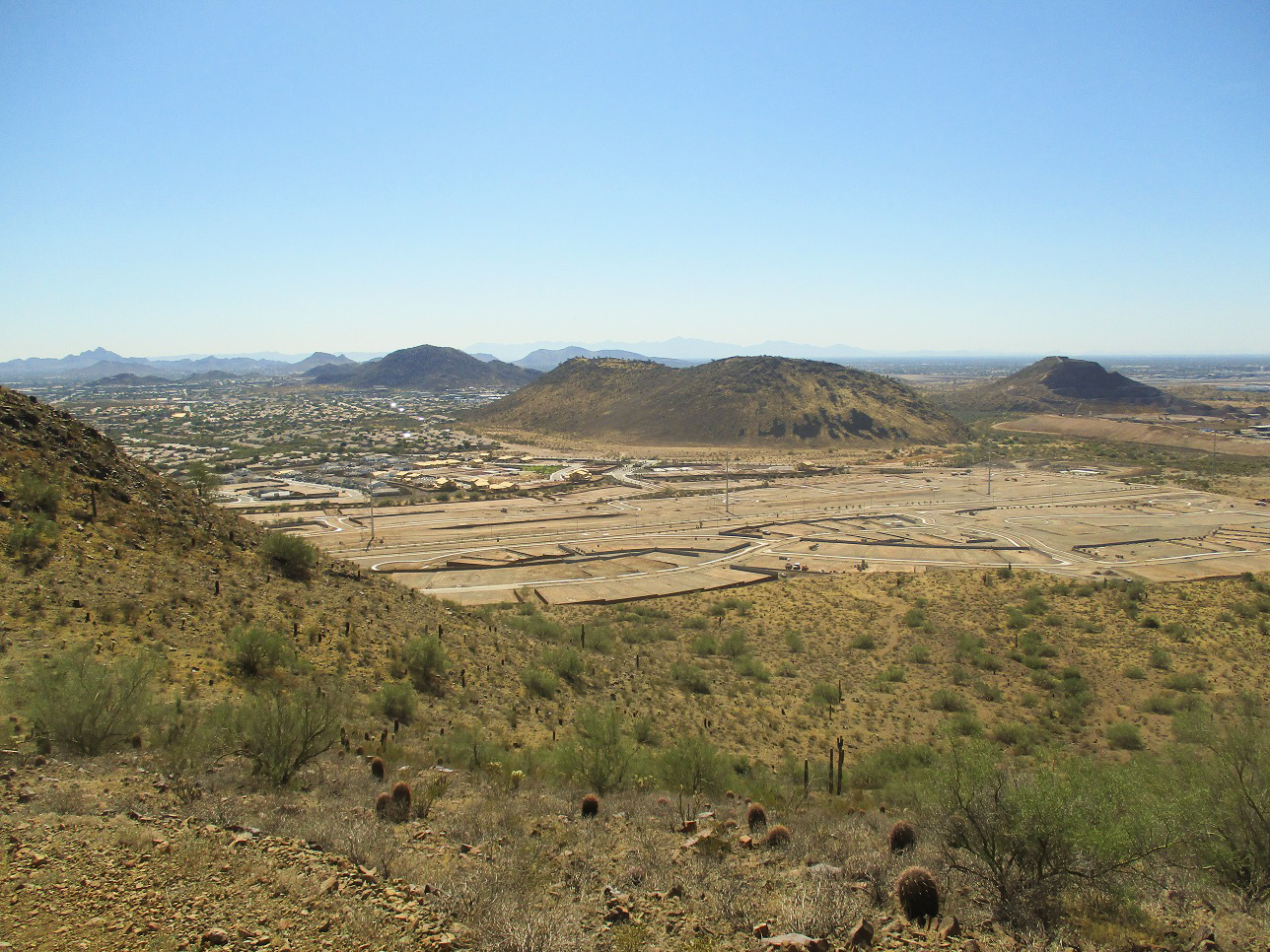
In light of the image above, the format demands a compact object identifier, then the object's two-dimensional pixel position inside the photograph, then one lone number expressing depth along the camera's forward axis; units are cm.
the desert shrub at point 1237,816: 1139
